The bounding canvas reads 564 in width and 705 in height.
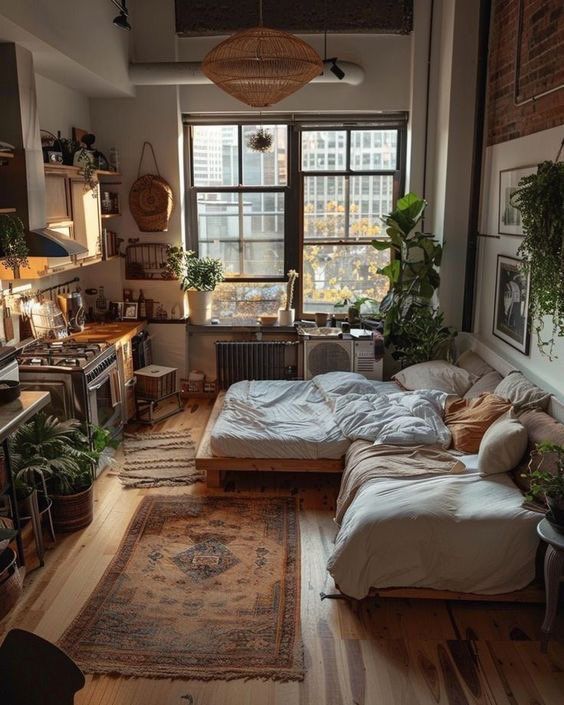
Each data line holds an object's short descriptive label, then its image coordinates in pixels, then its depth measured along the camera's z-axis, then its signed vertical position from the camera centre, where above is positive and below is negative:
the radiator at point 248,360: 6.83 -1.44
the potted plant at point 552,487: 3.18 -1.30
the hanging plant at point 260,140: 6.62 +0.77
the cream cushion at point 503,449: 3.87 -1.33
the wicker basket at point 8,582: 3.00 -1.65
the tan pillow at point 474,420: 4.31 -1.34
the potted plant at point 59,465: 4.13 -1.55
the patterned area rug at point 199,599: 3.15 -2.04
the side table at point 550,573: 3.15 -1.68
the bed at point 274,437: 4.83 -1.58
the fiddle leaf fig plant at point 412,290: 5.97 -0.65
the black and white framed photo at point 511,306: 4.75 -0.65
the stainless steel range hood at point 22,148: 4.28 +0.46
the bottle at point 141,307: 6.83 -0.90
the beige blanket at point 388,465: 4.06 -1.52
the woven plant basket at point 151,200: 6.54 +0.18
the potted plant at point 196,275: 6.70 -0.57
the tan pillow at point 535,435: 3.71 -1.22
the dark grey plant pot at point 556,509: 3.16 -1.37
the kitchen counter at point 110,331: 5.73 -1.02
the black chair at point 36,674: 1.96 -1.34
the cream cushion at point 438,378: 5.24 -1.28
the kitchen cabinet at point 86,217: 5.46 +0.01
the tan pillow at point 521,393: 4.17 -1.12
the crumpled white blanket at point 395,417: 4.49 -1.43
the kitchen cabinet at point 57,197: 4.93 +0.16
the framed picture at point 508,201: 4.84 +0.13
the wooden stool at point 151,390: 6.25 -1.61
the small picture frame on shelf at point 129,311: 6.72 -0.92
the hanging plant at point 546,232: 3.53 -0.07
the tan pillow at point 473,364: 5.28 -1.18
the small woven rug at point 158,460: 5.09 -1.95
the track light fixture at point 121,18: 5.27 +1.58
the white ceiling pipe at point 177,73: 6.05 +1.31
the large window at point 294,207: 6.71 +0.12
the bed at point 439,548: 3.42 -1.69
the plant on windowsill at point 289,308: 6.82 -0.92
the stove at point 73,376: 4.73 -1.13
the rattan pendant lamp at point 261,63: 3.94 +0.94
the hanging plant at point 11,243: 4.14 -0.15
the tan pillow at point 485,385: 4.88 -1.22
